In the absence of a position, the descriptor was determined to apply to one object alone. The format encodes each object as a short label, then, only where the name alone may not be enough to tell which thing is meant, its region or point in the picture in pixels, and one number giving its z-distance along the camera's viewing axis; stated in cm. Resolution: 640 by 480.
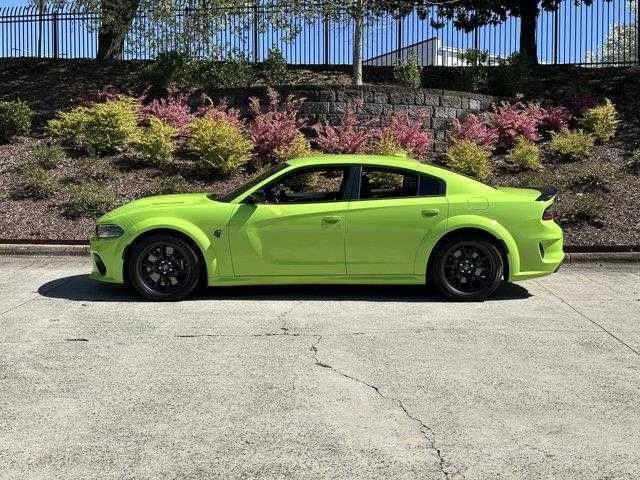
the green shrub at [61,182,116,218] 1190
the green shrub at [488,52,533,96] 1702
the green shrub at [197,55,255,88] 1717
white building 2005
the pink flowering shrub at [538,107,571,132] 1527
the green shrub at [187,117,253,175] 1343
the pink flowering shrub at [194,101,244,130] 1458
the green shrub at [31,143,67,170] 1385
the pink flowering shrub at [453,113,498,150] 1447
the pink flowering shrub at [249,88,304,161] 1403
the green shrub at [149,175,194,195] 1257
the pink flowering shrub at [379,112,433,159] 1414
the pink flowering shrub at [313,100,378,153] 1405
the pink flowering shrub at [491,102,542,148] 1471
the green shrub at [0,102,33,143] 1523
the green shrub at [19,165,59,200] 1262
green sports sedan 764
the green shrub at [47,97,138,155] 1451
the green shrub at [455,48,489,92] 1758
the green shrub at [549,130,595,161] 1398
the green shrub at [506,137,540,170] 1353
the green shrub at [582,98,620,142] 1483
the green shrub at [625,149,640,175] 1330
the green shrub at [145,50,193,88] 1695
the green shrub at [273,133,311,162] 1372
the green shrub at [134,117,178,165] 1380
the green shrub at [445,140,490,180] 1322
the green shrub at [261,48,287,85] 1769
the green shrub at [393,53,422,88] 1678
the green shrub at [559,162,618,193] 1252
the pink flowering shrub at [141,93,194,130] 1512
